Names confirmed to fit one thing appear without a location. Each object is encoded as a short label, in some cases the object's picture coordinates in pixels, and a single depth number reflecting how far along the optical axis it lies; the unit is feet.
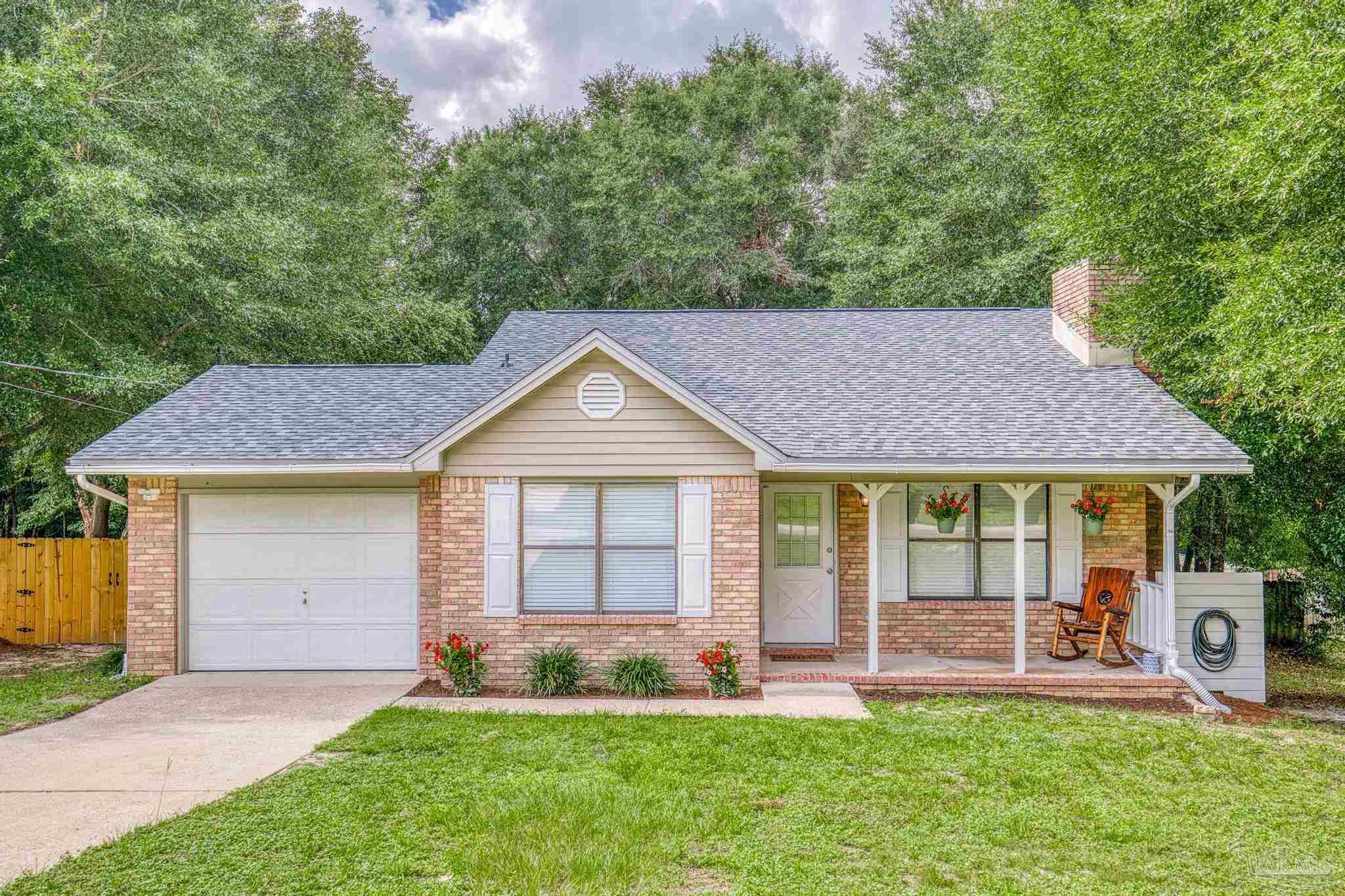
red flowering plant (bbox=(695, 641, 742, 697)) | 27.45
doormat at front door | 32.30
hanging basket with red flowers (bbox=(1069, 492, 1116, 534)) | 31.48
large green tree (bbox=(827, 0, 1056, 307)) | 58.70
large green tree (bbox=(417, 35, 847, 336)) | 76.23
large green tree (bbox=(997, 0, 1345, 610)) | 26.25
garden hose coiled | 30.73
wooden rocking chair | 30.32
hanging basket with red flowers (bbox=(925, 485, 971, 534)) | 31.45
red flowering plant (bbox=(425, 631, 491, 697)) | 27.84
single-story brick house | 28.37
